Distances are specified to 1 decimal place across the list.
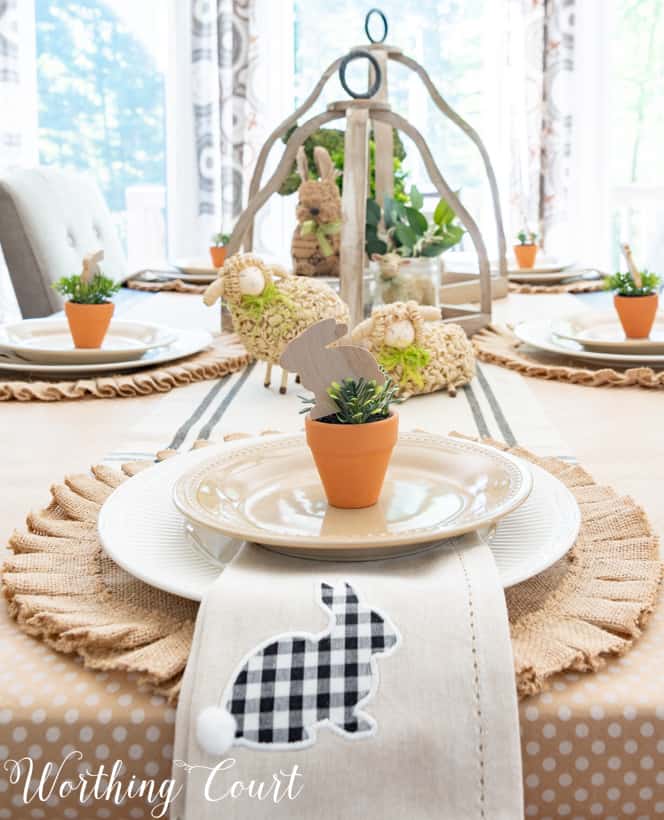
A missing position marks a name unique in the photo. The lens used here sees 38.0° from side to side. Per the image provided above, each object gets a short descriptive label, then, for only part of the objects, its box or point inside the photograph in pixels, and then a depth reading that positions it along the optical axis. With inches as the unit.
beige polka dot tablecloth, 18.6
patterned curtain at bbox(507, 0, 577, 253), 152.1
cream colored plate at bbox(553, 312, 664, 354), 49.9
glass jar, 56.4
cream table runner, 18.7
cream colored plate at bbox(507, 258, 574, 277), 86.5
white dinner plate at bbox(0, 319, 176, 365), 50.1
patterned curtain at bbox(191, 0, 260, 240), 151.1
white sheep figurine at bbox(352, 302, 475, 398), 40.5
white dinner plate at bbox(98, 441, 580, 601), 21.5
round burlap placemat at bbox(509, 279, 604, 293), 80.6
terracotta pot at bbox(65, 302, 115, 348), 51.0
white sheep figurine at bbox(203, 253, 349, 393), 43.0
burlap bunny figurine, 68.8
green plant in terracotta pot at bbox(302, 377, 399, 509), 23.8
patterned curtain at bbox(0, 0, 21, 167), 144.7
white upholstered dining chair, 87.0
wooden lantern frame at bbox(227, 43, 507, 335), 51.4
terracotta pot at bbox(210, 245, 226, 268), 88.7
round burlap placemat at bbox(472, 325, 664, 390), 46.6
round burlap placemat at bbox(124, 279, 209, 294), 82.9
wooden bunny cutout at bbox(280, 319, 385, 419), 24.0
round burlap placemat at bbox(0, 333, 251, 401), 45.4
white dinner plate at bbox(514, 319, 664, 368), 49.0
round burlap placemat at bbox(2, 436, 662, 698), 19.3
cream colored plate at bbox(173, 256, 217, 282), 86.5
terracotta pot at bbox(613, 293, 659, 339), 51.4
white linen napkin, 16.6
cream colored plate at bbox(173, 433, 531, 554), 21.5
